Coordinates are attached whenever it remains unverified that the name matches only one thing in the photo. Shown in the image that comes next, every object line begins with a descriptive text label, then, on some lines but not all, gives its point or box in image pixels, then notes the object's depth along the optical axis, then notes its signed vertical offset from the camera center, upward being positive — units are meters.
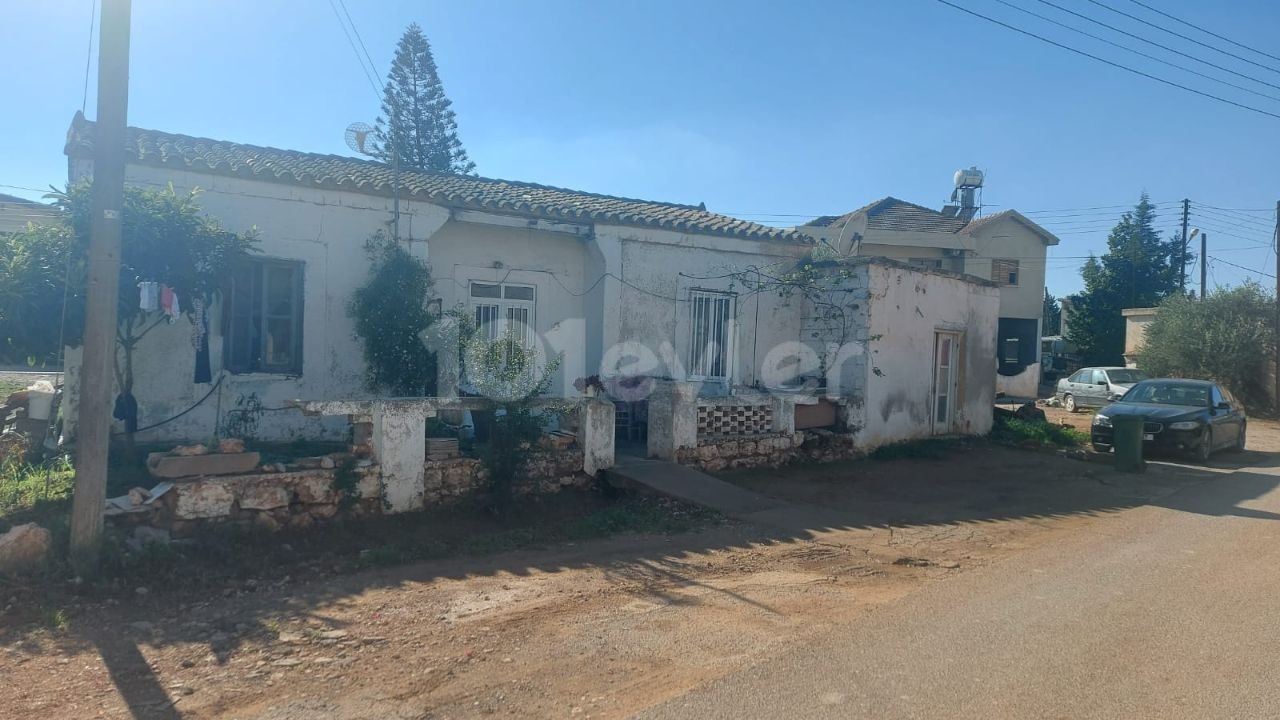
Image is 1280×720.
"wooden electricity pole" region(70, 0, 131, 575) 5.52 +0.33
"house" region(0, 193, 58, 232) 12.62 +2.03
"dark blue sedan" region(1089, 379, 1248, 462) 13.28 -0.66
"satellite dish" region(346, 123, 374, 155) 11.03 +2.85
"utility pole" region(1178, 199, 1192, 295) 33.28 +4.86
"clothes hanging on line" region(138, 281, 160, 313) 7.11 +0.38
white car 22.30 -0.34
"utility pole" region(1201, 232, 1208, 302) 28.27 +4.13
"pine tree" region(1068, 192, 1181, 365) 34.69 +3.84
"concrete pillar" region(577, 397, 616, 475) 8.94 -0.86
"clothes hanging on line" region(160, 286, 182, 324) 7.52 +0.36
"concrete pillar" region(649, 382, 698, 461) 9.84 -0.74
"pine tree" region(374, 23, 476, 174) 30.36 +9.04
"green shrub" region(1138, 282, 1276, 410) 23.00 +1.02
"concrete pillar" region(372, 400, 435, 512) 7.45 -0.93
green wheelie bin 12.05 -1.04
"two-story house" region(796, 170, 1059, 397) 26.98 +4.03
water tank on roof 31.16 +7.29
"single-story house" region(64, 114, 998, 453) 9.39 +0.89
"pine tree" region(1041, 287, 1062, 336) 45.91 +3.24
